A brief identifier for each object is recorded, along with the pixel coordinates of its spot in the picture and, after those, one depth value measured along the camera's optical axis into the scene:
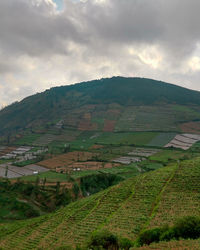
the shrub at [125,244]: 32.88
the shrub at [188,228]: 32.41
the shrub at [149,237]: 34.56
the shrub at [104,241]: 31.61
